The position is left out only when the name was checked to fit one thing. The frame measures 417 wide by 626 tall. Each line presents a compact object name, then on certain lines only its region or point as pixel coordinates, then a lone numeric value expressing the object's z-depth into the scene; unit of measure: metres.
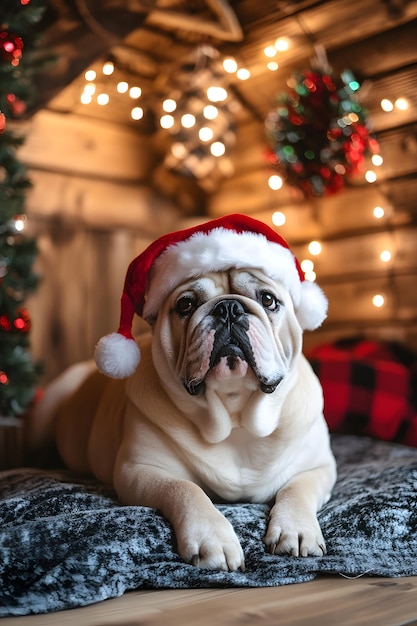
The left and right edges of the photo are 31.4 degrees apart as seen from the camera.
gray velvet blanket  1.22
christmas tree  2.20
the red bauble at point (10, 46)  2.21
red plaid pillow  2.35
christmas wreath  2.58
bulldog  1.47
